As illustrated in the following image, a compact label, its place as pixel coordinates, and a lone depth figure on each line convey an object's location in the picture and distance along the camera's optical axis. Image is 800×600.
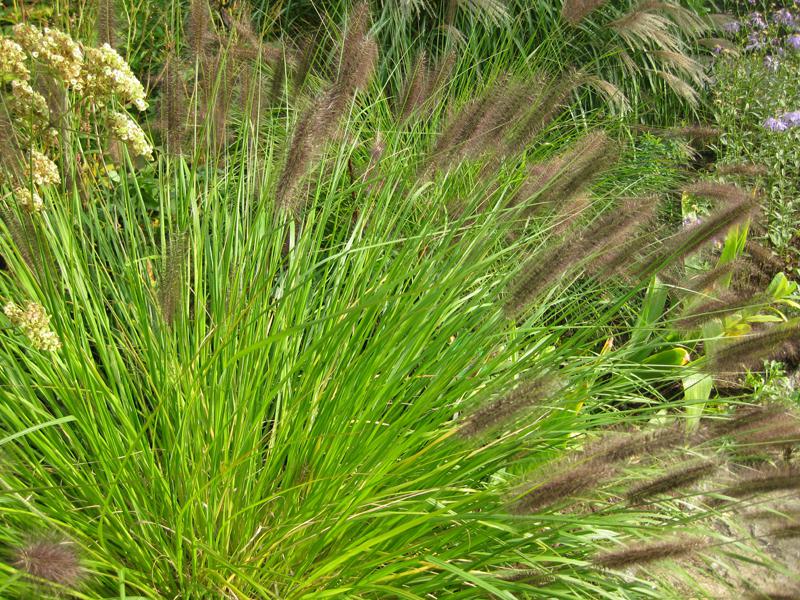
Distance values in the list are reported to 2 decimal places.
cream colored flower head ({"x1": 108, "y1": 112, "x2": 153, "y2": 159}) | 1.62
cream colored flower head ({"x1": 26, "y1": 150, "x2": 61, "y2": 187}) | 1.61
